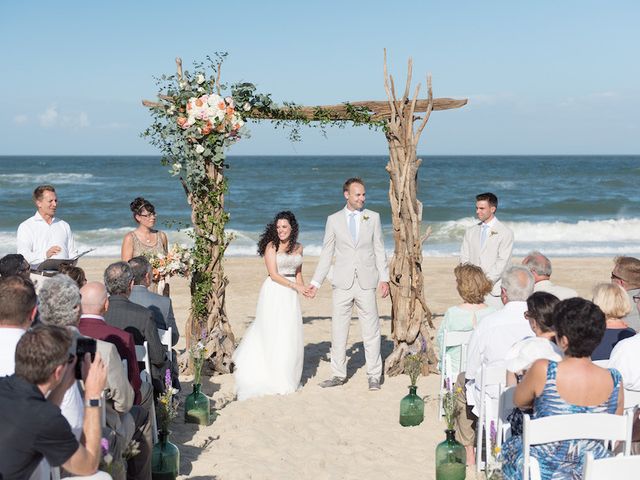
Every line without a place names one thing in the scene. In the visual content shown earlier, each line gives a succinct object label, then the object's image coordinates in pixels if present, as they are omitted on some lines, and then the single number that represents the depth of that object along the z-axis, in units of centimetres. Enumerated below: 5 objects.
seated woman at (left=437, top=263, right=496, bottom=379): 595
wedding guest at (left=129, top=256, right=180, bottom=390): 575
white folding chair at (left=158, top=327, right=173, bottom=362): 595
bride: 719
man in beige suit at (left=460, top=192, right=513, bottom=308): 739
